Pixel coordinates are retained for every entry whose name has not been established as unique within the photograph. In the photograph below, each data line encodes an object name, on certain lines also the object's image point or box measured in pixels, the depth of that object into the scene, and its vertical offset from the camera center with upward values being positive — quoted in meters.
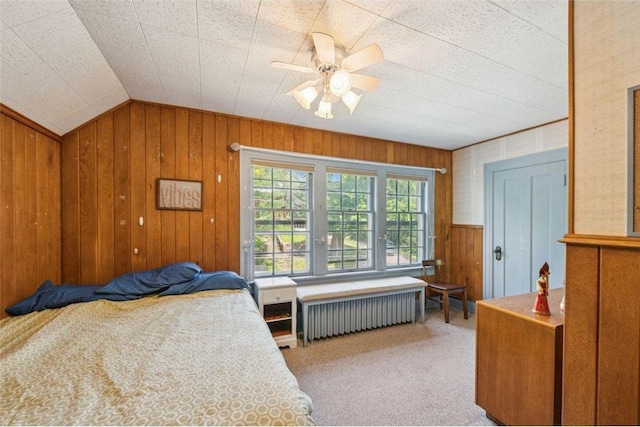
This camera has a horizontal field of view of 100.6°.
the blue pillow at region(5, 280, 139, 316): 1.90 -0.68
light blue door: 3.11 -0.17
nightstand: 2.74 -1.06
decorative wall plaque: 2.76 +0.16
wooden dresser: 1.48 -0.93
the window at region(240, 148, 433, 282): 3.25 -0.09
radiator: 2.97 -1.26
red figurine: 1.62 -0.56
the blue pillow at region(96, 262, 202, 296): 2.27 -0.64
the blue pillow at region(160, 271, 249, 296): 2.39 -0.70
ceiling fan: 1.50 +0.88
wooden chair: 3.57 -1.11
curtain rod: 3.01 +0.69
